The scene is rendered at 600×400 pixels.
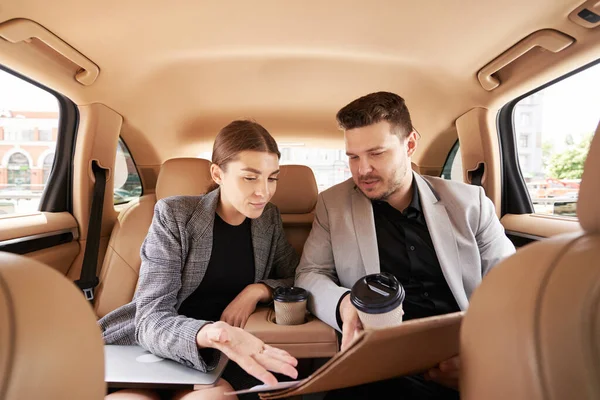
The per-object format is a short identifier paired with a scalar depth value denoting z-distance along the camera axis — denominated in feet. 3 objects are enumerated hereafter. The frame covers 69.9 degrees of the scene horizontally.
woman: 4.16
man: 5.05
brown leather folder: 2.06
